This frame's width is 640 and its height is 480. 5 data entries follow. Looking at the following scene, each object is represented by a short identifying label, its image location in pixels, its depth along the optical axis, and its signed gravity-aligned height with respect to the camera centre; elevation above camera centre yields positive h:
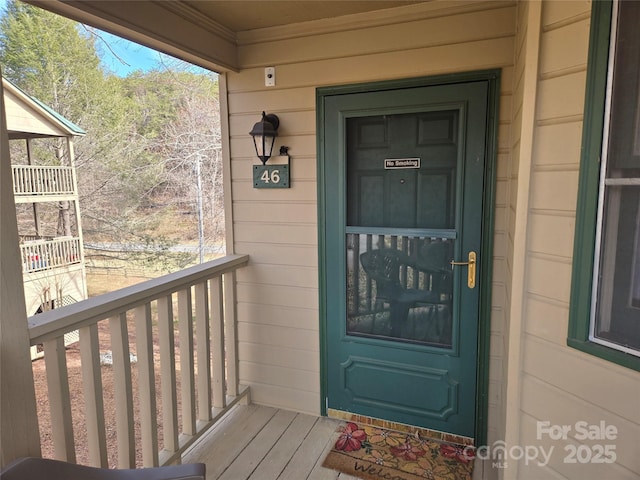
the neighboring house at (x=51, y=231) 4.77 -0.55
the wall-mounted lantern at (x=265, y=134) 2.29 +0.35
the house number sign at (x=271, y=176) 2.39 +0.11
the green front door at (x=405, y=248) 2.06 -0.32
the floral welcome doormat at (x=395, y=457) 1.98 -1.45
